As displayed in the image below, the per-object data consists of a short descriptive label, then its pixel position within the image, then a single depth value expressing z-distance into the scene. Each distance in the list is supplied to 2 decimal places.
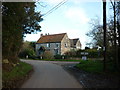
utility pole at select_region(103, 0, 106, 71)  8.08
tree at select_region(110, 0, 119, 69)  7.77
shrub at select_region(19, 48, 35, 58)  27.20
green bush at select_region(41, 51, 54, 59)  24.02
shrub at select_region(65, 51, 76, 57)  26.23
